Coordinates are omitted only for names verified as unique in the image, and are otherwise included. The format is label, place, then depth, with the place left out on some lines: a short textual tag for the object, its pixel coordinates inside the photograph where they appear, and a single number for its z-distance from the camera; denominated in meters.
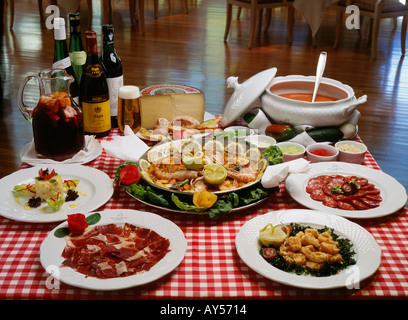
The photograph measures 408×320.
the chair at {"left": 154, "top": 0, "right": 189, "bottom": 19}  7.38
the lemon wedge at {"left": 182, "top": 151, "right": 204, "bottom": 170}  1.53
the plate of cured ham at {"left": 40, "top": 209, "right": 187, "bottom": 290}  1.11
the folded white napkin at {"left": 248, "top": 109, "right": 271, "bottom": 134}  1.96
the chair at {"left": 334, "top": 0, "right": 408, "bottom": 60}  5.61
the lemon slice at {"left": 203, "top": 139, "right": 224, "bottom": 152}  1.67
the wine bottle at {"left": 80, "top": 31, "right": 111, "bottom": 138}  1.83
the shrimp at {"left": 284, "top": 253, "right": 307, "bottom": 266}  1.18
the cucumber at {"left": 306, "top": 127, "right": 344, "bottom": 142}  1.87
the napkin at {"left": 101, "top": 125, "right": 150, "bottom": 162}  1.62
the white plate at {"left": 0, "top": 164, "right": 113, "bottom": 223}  1.35
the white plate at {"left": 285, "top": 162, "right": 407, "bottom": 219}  1.41
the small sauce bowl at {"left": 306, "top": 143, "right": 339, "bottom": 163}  1.76
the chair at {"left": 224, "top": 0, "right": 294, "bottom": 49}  6.04
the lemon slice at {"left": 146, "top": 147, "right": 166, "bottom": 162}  1.60
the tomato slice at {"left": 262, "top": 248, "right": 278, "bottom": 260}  1.19
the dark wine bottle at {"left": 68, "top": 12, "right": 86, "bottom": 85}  1.83
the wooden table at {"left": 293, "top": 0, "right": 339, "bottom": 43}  5.69
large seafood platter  1.39
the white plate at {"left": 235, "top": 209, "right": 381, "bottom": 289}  1.11
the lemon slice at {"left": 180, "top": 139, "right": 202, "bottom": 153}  1.66
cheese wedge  2.02
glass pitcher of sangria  1.63
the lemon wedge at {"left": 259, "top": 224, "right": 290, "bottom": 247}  1.23
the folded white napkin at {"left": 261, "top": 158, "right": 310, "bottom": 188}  1.44
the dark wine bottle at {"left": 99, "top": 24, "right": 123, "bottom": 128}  1.94
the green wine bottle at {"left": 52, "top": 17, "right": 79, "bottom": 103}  1.78
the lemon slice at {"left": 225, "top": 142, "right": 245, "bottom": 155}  1.66
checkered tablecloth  1.11
